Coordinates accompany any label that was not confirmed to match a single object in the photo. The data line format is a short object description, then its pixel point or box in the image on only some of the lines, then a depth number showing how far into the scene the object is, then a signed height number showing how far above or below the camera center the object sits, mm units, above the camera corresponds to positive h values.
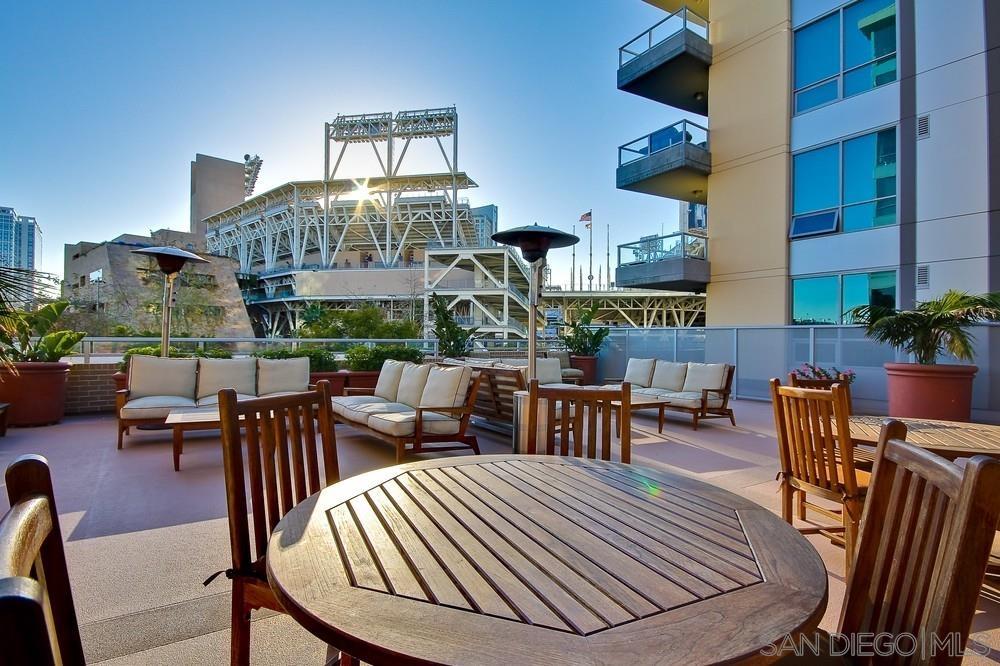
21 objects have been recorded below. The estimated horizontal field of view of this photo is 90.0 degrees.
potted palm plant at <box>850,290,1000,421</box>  5934 -213
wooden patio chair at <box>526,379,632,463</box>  2340 -372
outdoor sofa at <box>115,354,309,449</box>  5465 -575
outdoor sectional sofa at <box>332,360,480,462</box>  4633 -779
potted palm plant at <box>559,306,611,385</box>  11531 -238
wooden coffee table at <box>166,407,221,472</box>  4504 -802
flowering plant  8031 -616
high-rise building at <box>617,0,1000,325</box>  8188 +3783
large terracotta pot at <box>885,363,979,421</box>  5918 -666
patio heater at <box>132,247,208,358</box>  6336 +906
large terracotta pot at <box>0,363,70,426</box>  6141 -726
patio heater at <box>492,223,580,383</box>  5316 +988
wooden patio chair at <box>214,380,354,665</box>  1582 -494
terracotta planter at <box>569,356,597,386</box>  11508 -671
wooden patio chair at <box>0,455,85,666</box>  363 -237
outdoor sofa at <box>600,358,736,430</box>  6730 -735
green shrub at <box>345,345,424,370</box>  8398 -362
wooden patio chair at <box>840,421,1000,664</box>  826 -406
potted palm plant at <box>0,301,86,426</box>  6152 -554
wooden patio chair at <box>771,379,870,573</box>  2412 -637
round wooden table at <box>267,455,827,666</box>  845 -513
